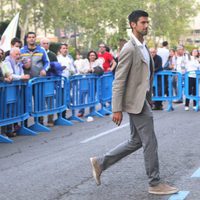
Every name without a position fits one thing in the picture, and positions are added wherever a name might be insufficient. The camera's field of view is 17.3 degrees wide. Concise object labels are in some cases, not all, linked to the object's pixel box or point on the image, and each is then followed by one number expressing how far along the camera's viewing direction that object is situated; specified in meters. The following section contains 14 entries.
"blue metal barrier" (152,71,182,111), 17.75
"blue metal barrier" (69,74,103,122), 14.79
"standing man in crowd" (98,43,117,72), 18.25
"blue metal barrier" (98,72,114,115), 16.22
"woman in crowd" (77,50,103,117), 16.50
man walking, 6.95
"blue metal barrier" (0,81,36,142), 11.59
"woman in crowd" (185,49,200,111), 17.58
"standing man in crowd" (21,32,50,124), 13.51
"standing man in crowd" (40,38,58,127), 13.87
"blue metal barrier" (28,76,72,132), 12.84
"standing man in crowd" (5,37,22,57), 14.66
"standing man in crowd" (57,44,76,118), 16.59
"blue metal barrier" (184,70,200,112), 17.22
